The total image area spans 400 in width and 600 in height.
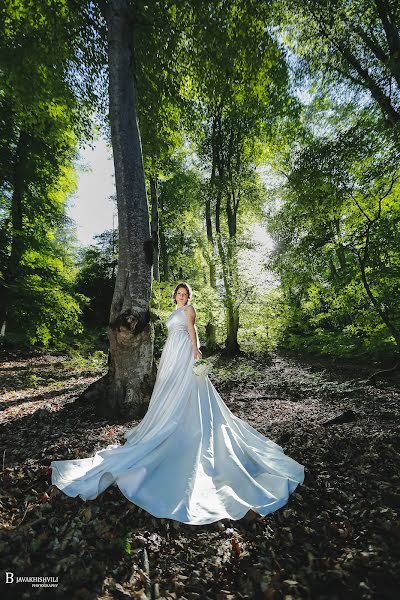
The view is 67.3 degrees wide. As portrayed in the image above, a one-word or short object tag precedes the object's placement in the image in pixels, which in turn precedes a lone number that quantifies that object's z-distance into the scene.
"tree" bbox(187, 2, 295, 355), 7.12
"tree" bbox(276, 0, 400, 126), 7.57
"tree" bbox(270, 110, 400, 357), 7.32
